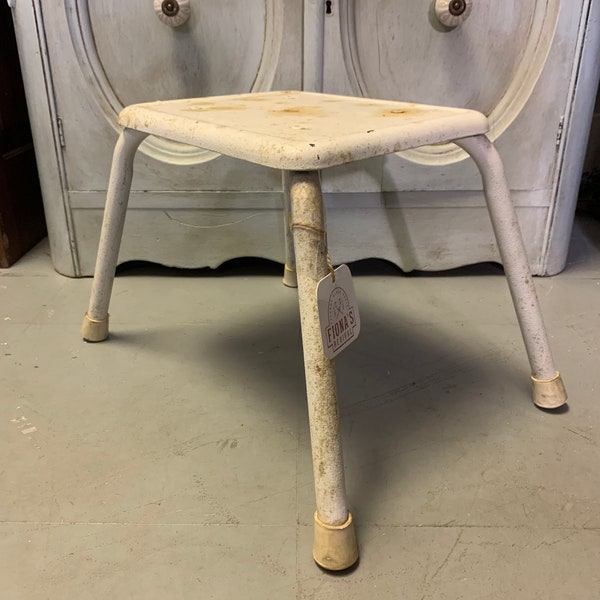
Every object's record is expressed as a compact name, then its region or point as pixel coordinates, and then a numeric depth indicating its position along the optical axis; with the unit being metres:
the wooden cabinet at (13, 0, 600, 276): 0.90
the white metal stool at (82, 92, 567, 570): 0.45
